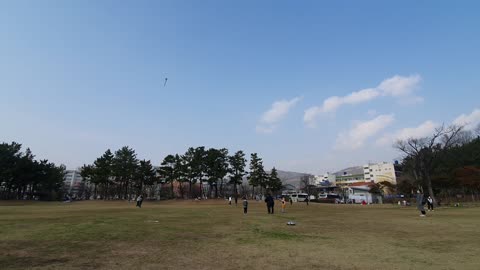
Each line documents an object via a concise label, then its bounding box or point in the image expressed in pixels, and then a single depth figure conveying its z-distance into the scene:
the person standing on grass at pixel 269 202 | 25.86
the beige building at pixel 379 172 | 125.70
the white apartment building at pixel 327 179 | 136.45
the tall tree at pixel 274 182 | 83.38
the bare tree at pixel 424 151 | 45.47
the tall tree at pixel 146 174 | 74.31
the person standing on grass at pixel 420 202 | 23.56
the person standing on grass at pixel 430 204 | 32.26
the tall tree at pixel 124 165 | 72.31
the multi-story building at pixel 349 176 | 139.79
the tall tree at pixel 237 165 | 75.62
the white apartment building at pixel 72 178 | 165.21
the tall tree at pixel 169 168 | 73.56
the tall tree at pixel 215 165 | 71.56
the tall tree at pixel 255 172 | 79.56
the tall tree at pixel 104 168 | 72.12
